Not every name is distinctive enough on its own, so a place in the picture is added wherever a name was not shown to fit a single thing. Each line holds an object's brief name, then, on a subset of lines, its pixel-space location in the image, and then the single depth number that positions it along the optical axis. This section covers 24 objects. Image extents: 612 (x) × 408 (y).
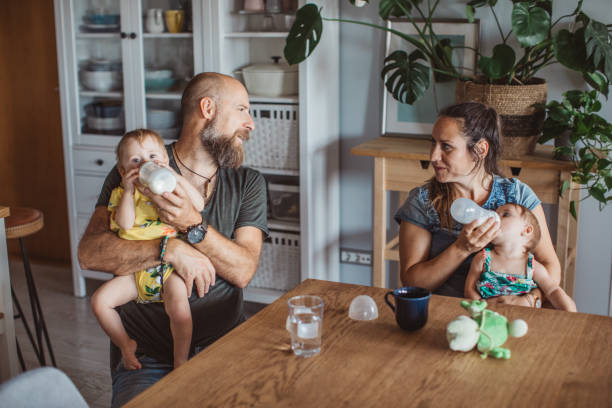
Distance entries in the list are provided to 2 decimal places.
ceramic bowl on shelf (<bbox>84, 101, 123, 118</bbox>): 3.54
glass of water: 1.31
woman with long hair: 1.91
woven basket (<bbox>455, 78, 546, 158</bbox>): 2.57
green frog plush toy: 1.28
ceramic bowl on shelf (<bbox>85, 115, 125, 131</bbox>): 3.54
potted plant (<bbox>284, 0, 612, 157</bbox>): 2.42
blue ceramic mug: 1.37
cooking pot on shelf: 3.12
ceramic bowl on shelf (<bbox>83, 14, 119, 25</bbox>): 3.42
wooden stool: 2.57
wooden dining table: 1.14
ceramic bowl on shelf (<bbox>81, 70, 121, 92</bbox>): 3.49
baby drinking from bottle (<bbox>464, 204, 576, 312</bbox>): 1.77
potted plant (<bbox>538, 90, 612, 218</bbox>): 2.45
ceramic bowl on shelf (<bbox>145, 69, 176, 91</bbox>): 3.38
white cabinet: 3.13
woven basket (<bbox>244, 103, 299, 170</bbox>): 3.13
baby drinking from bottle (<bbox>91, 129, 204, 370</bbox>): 1.74
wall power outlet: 3.46
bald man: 1.77
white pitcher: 3.29
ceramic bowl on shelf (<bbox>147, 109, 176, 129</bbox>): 3.42
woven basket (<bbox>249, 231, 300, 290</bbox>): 3.28
